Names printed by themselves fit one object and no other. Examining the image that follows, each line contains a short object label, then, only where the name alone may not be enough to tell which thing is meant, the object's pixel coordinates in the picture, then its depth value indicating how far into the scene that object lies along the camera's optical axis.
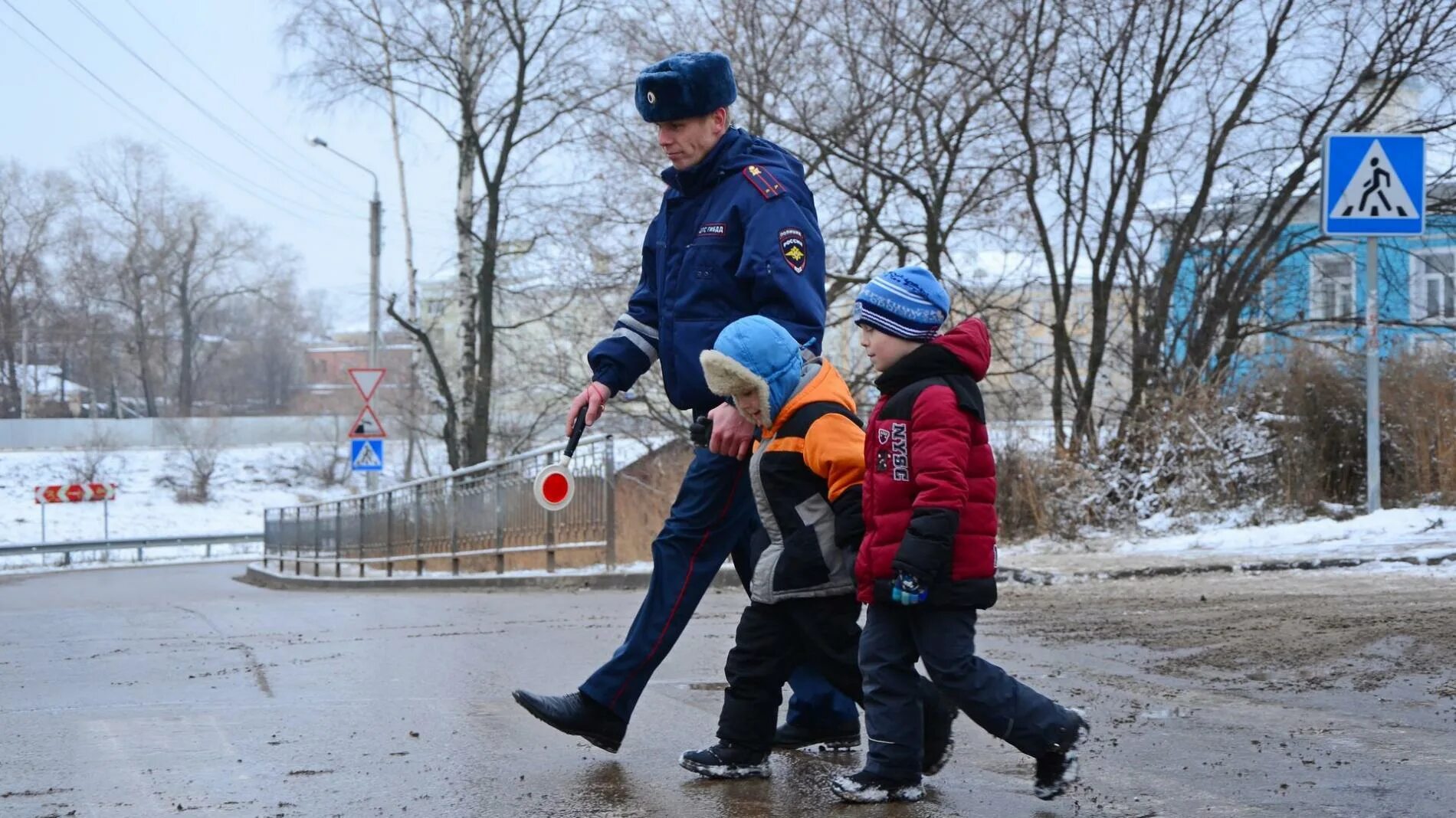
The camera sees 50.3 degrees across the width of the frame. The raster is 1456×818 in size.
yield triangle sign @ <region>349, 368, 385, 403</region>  24.27
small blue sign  25.52
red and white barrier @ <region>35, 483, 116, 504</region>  35.91
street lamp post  30.22
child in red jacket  3.38
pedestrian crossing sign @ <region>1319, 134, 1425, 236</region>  10.45
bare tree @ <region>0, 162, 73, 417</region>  59.84
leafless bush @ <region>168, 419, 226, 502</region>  51.56
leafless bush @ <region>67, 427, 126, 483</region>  49.75
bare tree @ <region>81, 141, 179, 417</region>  62.97
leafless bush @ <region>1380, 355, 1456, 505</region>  11.22
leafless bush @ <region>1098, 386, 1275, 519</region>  12.42
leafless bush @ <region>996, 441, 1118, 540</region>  12.81
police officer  4.01
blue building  15.84
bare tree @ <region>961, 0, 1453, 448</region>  15.86
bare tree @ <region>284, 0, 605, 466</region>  24.39
